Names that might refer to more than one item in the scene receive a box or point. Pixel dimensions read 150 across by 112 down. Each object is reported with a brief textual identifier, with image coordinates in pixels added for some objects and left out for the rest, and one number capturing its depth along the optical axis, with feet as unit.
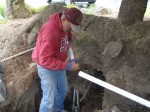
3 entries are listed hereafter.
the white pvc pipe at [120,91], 4.02
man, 6.28
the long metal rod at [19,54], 8.87
